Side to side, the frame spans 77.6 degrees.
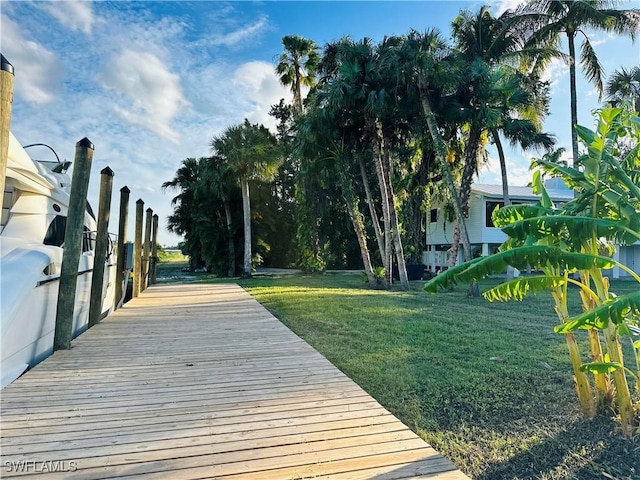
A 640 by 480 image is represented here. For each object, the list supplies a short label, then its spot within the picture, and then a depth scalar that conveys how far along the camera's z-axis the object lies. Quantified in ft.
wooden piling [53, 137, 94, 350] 16.06
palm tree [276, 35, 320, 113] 78.28
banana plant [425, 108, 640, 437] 8.84
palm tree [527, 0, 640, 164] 47.98
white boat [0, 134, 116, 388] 12.73
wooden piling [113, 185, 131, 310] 26.50
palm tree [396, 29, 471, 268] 41.09
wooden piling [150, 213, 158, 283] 48.21
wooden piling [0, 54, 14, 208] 8.23
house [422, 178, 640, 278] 67.72
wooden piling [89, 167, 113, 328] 20.52
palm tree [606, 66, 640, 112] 69.41
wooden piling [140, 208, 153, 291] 40.20
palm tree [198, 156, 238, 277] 67.15
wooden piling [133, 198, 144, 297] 33.88
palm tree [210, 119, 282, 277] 63.62
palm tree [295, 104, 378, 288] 47.47
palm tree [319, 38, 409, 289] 44.09
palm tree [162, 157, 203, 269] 78.84
